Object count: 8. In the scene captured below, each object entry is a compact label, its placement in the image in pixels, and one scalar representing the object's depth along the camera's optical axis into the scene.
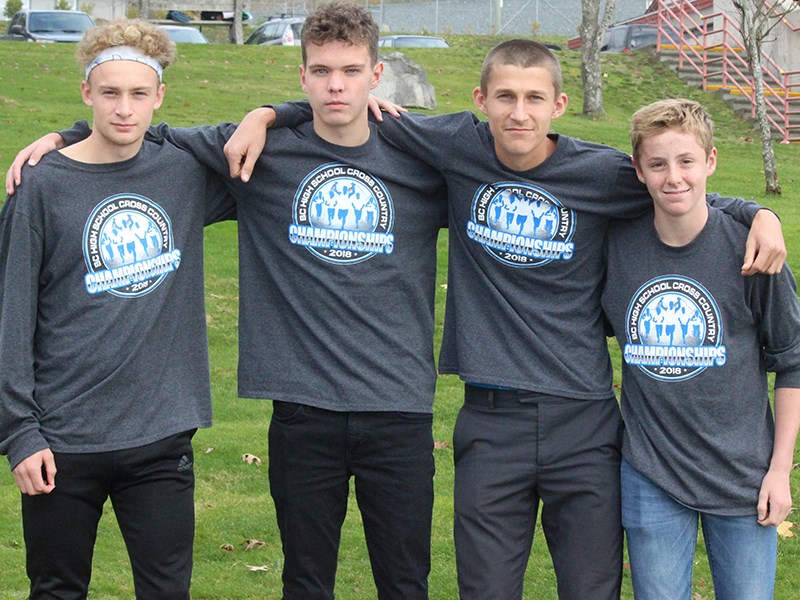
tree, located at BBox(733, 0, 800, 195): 14.70
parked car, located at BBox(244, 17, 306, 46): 29.51
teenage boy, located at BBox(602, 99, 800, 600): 3.79
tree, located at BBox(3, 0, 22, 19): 38.34
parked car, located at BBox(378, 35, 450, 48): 28.71
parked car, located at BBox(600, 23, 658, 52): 27.88
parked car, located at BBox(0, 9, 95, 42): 25.92
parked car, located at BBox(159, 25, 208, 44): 26.78
